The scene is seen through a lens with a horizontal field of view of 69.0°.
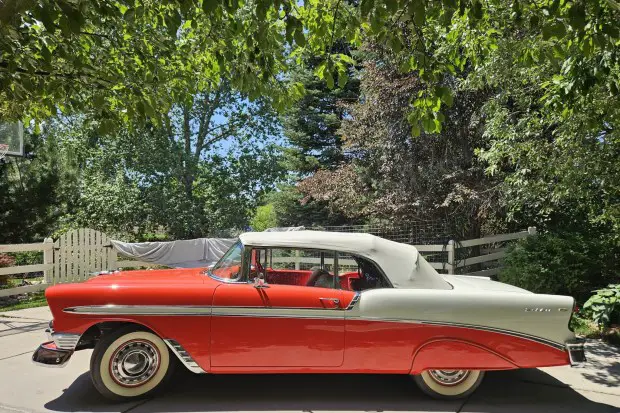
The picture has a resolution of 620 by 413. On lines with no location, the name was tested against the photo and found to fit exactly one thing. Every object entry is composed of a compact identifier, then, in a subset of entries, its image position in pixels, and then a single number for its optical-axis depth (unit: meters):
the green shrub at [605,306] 6.37
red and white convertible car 3.92
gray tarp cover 12.20
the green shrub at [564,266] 8.16
